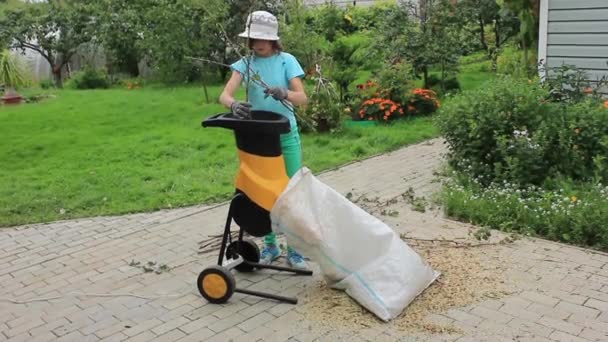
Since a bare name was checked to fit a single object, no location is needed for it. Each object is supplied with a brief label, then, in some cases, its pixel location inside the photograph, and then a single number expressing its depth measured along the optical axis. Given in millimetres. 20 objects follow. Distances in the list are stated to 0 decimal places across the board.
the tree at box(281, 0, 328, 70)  10773
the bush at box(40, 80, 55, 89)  16344
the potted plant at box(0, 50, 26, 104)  12750
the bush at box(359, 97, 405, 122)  9508
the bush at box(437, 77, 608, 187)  5434
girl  3718
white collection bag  3492
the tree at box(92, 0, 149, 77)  15261
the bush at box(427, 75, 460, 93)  10891
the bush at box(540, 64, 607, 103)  6449
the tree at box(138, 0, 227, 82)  12117
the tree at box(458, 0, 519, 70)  11617
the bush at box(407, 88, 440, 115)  9758
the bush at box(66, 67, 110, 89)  15617
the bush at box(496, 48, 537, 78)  8208
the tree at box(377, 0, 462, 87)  10625
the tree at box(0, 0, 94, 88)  16562
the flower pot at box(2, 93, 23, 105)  12641
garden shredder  3604
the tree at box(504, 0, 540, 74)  8562
